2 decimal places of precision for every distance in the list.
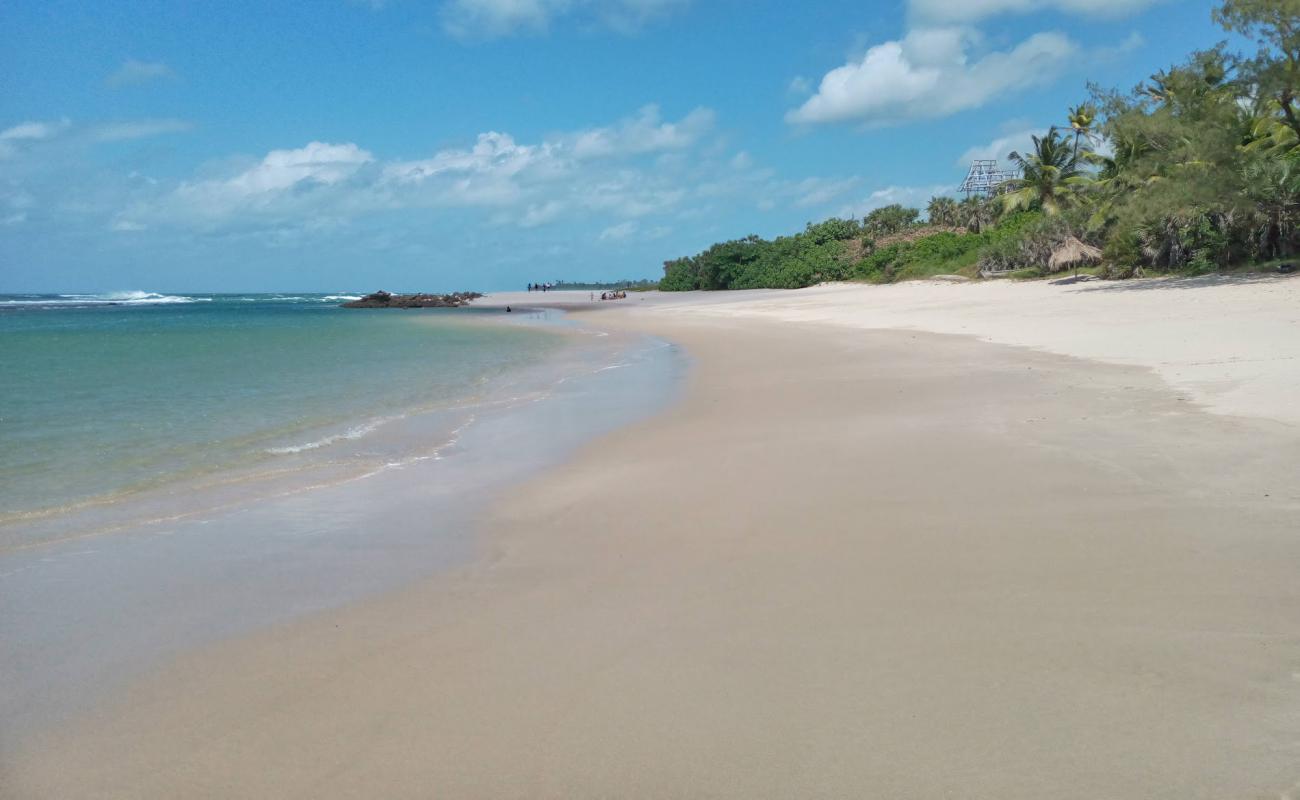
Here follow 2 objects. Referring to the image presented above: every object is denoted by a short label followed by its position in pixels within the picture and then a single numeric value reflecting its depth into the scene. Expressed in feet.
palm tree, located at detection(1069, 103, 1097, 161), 140.67
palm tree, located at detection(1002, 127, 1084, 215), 135.03
